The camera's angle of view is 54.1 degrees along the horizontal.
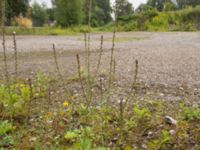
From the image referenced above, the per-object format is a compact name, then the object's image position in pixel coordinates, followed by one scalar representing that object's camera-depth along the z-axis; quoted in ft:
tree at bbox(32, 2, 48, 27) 90.26
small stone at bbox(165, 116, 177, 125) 4.54
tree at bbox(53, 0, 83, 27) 45.90
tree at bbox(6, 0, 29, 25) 42.73
